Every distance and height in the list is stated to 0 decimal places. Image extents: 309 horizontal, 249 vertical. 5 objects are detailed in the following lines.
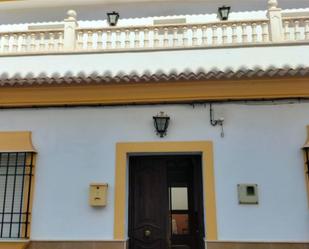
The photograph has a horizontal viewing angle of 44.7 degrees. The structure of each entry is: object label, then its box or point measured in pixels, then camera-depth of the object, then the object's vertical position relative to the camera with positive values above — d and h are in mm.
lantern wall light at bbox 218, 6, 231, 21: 8359 +4557
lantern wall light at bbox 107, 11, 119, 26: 8547 +4553
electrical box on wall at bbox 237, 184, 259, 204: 5711 +450
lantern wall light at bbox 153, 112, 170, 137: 6055 +1560
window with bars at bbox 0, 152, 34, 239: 6004 +505
